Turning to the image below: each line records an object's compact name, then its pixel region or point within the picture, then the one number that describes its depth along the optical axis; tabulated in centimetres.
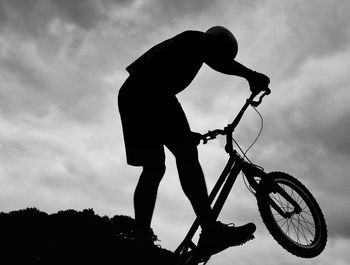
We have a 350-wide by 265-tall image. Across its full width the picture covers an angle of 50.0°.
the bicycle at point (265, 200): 387
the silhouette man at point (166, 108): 380
